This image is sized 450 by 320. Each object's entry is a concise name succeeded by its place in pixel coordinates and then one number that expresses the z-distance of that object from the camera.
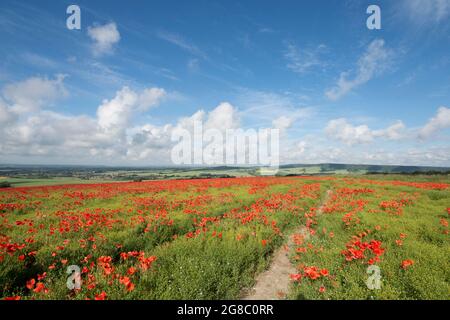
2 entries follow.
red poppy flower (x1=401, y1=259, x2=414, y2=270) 4.64
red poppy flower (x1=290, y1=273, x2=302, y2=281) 4.89
